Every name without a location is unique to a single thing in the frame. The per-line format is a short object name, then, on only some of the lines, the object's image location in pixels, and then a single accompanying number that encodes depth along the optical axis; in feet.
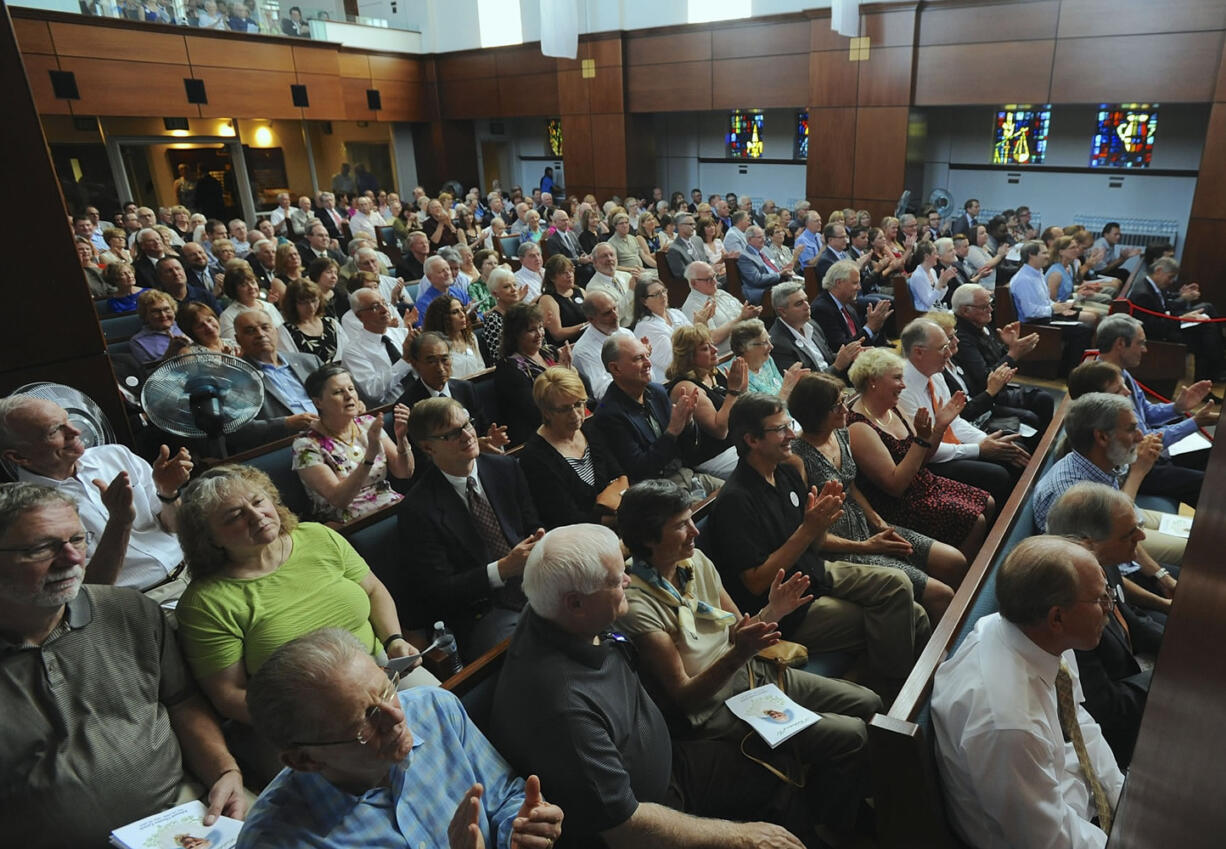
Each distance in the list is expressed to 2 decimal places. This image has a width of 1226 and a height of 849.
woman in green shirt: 6.66
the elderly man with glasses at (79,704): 5.65
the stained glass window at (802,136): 43.04
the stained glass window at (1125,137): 33.32
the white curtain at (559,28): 42.39
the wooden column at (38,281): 9.62
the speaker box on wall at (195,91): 39.88
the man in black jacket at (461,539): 8.66
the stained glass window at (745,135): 45.42
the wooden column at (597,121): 45.85
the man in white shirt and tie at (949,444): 13.01
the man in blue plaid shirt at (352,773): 4.97
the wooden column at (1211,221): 28.48
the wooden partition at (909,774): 6.07
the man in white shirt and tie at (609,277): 22.12
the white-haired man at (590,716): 5.71
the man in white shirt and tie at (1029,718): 5.82
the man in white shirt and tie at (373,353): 14.97
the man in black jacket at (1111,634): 7.63
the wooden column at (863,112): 35.83
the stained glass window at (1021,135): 36.04
